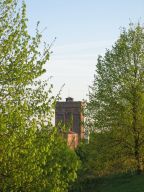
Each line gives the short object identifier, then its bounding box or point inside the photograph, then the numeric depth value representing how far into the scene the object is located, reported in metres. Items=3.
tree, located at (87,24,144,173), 38.38
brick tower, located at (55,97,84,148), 144.12
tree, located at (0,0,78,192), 16.19
